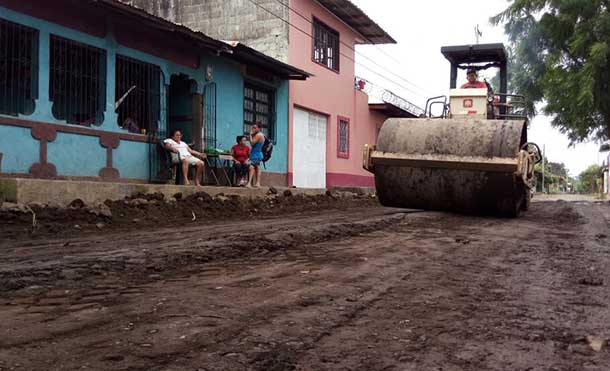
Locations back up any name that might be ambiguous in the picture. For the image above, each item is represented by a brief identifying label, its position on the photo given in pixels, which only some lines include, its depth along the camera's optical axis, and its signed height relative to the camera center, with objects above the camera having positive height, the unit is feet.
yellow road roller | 24.93 +0.89
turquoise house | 28.76 +5.39
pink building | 53.88 +8.31
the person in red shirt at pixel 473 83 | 29.47 +5.04
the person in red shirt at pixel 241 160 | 39.78 +1.23
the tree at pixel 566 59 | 60.90 +14.42
